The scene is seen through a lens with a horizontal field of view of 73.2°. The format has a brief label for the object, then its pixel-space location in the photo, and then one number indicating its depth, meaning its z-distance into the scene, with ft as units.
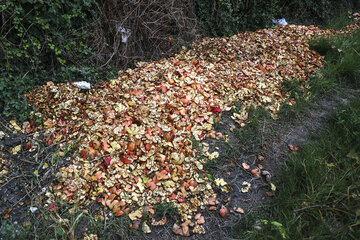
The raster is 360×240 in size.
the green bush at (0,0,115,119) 8.07
